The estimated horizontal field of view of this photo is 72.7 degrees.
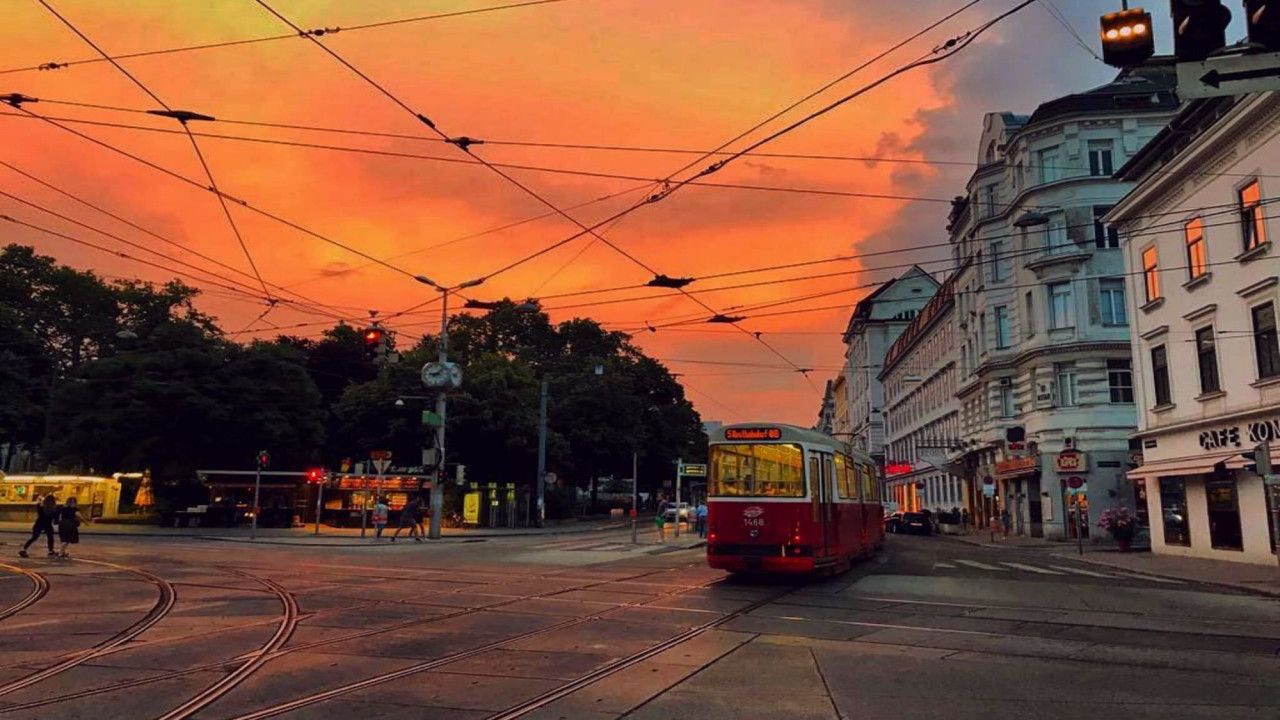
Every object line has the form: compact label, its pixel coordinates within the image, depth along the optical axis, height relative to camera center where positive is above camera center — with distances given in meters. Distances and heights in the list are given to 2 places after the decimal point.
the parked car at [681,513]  45.77 -0.98
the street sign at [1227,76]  8.10 +3.92
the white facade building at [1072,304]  38.06 +8.73
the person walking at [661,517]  35.09 -0.90
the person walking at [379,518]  33.56 -0.90
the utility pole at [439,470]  33.19 +0.93
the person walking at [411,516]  33.03 -0.82
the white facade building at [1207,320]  22.89 +5.17
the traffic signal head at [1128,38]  7.60 +4.01
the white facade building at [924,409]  55.72 +6.67
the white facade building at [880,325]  91.06 +17.93
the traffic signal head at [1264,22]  7.37 +4.02
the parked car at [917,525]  47.22 -1.51
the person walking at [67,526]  21.53 -0.81
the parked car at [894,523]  50.25 -1.51
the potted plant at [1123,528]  30.53 -1.09
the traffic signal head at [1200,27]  7.45 +4.04
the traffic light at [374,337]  22.80 +4.09
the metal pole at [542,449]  48.12 +2.53
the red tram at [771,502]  16.33 -0.11
